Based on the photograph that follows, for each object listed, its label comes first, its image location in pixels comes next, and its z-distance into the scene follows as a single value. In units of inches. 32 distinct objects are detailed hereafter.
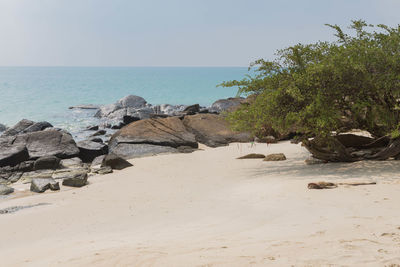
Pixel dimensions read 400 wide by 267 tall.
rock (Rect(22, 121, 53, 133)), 976.4
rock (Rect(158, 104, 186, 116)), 1533.0
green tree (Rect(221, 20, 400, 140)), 401.7
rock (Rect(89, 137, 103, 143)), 766.7
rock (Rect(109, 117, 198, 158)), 653.3
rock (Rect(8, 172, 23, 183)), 512.7
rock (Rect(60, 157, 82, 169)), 590.2
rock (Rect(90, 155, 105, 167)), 597.0
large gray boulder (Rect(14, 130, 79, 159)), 638.5
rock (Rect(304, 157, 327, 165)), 463.2
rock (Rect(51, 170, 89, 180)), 513.7
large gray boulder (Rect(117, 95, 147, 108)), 1681.8
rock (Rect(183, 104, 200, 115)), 1211.4
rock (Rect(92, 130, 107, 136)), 967.5
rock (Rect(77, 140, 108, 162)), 655.8
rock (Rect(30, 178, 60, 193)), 434.8
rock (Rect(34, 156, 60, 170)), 567.2
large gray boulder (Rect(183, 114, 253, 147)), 725.9
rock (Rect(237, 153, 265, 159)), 551.5
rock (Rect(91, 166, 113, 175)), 515.5
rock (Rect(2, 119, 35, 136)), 956.0
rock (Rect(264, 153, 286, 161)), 517.3
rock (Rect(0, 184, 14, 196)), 439.2
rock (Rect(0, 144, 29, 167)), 578.0
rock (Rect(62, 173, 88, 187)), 448.5
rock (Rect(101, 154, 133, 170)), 537.0
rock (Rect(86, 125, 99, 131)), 1067.7
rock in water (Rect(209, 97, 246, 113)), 1353.2
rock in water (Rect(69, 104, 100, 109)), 1776.6
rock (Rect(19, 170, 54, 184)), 510.0
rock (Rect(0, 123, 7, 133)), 1134.0
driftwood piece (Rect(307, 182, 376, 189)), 335.6
